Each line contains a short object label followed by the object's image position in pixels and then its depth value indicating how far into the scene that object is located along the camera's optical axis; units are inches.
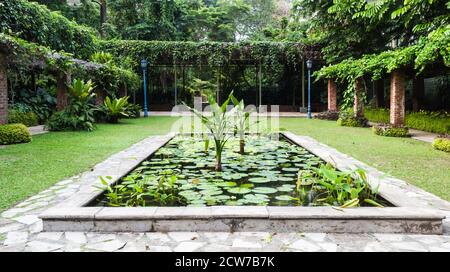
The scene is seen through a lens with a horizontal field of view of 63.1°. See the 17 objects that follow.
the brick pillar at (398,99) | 386.0
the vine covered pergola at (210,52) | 703.1
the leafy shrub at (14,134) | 289.5
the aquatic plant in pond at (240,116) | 197.5
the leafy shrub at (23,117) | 422.2
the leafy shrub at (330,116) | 582.6
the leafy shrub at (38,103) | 482.6
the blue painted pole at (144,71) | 628.4
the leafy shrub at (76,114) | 390.9
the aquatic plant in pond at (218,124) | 182.6
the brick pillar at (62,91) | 453.7
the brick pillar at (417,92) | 497.4
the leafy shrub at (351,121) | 464.4
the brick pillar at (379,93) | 579.5
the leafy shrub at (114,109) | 483.2
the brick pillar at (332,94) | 603.8
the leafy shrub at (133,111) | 579.2
